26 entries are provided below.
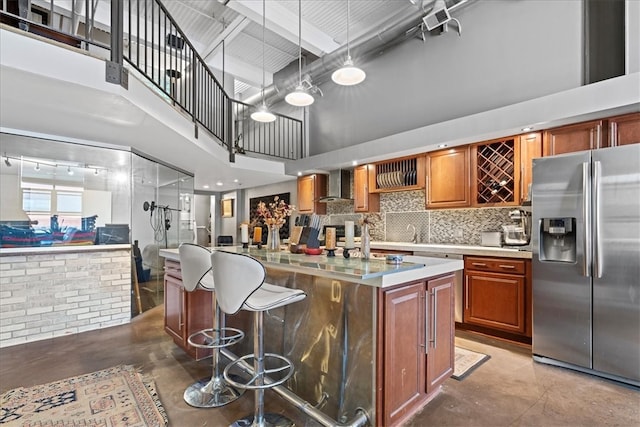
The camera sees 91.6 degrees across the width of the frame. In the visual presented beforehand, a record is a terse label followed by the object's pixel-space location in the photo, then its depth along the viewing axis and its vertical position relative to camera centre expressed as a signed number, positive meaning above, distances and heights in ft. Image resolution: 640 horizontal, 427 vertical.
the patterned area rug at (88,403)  6.64 -4.39
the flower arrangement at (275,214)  9.82 +0.09
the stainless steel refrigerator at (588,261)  8.09 -1.22
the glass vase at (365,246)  7.45 -0.70
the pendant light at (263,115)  15.70 +5.29
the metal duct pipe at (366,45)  13.96 +8.70
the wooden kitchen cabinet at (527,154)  11.14 +2.29
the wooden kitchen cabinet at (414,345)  5.81 -2.70
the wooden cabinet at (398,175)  14.88 +2.14
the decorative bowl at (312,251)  8.52 -0.94
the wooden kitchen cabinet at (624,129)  9.20 +2.65
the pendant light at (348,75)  10.86 +5.16
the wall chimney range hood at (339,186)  18.74 +1.89
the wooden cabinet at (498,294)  10.37 -2.70
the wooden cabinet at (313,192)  20.43 +1.63
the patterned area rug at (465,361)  8.62 -4.37
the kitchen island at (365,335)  5.78 -2.53
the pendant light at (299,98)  13.02 +5.10
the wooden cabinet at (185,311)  9.65 -3.03
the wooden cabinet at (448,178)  13.17 +1.72
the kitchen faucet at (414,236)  15.88 -0.97
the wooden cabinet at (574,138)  9.80 +2.63
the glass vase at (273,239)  10.06 -0.73
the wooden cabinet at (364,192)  17.13 +1.40
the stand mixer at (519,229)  12.03 -0.46
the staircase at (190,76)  8.00 +5.90
